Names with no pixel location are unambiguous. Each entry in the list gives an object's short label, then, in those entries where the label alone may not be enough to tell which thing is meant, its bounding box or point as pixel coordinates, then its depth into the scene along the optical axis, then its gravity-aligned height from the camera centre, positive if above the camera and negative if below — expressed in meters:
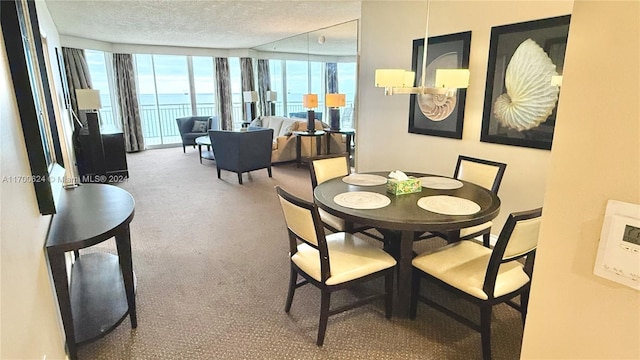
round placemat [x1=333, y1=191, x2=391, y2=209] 2.20 -0.64
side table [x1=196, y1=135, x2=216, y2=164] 6.92 -0.90
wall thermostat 0.61 -0.26
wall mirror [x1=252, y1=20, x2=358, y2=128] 5.91 +0.61
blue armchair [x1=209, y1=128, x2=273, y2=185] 5.38 -0.76
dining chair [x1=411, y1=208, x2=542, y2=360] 1.72 -0.93
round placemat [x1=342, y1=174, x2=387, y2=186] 2.75 -0.64
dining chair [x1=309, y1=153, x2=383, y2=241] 2.79 -0.65
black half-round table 1.74 -0.86
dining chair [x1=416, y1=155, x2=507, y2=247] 2.65 -0.63
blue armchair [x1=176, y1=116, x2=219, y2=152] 7.93 -0.63
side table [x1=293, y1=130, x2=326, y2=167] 6.41 -0.71
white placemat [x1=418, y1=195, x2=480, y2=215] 2.09 -0.65
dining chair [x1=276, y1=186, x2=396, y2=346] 1.94 -0.94
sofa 6.59 -0.82
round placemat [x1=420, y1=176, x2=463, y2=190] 2.63 -0.64
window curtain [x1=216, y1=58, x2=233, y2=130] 8.98 +0.13
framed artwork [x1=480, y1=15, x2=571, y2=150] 2.65 +0.13
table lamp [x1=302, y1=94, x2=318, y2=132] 6.21 -0.11
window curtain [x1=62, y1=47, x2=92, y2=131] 6.75 +0.53
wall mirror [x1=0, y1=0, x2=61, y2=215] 1.47 -0.02
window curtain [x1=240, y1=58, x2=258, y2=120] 8.99 +0.62
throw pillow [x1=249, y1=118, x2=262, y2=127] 8.09 -0.53
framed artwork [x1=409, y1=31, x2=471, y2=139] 3.31 +0.00
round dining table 1.96 -0.66
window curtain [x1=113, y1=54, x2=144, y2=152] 7.82 -0.03
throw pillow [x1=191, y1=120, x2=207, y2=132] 8.05 -0.59
